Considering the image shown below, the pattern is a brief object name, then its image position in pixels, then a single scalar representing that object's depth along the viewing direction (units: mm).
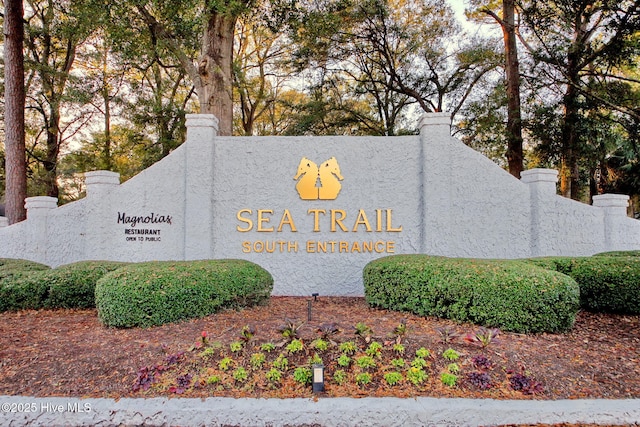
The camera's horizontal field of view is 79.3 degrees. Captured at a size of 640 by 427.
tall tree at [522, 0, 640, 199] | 10923
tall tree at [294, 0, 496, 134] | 15992
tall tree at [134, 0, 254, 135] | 9516
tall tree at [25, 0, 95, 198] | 15500
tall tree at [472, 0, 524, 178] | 13492
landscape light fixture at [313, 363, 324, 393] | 3395
